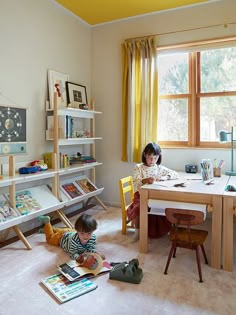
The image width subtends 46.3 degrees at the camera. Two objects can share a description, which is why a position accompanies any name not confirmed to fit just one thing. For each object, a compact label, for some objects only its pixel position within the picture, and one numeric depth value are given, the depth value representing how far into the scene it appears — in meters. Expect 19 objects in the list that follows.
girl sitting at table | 2.85
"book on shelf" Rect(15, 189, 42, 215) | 2.74
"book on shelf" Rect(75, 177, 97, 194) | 3.72
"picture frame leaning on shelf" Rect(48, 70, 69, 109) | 3.38
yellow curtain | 3.71
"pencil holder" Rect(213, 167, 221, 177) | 3.12
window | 3.49
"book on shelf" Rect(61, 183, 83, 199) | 3.44
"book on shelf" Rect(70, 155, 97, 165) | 3.71
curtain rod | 3.34
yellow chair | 3.00
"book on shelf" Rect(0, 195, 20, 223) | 2.51
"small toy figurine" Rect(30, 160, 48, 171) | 3.07
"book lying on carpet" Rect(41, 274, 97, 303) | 1.85
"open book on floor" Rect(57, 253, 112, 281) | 2.08
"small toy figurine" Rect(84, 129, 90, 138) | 3.91
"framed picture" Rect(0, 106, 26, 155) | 2.78
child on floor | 2.34
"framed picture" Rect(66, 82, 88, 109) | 3.68
